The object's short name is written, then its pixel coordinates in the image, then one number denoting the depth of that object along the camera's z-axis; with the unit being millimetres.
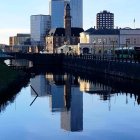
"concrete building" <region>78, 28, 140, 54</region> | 182500
